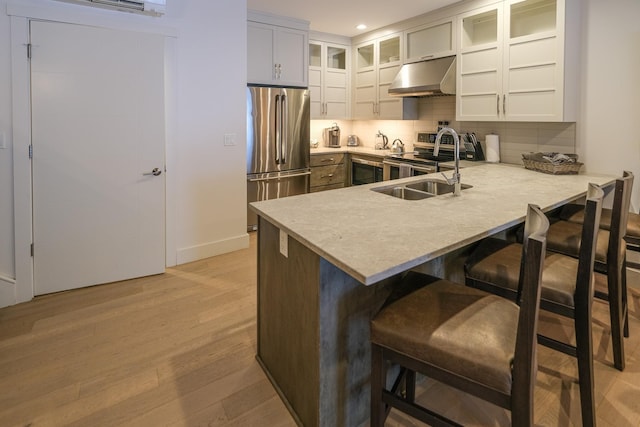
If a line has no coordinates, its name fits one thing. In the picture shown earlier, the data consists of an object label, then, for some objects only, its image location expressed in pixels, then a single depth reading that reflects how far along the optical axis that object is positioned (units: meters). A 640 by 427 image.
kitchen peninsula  1.32
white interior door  2.70
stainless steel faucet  2.13
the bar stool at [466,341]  1.02
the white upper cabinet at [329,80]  5.23
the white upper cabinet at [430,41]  3.95
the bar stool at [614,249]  1.84
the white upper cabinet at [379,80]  4.77
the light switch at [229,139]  3.66
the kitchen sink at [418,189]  2.40
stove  4.03
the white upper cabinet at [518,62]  3.07
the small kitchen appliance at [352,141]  5.93
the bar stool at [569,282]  1.43
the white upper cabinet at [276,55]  4.35
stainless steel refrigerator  4.27
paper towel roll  3.80
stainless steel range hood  3.95
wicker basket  2.98
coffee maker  5.75
